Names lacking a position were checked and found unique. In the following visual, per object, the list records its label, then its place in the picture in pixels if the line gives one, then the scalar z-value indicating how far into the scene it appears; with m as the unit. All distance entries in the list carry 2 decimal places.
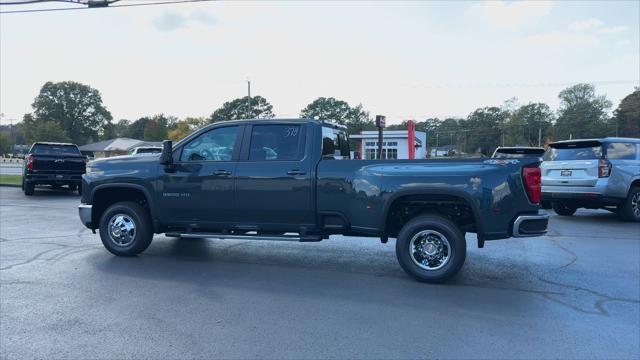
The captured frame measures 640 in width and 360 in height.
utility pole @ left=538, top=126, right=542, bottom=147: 79.06
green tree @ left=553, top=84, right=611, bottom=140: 82.19
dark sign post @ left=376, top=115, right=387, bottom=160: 20.55
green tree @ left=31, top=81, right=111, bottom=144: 103.75
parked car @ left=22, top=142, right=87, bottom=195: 17.27
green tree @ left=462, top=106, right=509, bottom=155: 66.50
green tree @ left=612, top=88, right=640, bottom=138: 78.96
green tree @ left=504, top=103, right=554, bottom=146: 79.19
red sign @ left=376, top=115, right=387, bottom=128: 20.67
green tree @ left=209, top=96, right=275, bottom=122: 93.19
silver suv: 10.91
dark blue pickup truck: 5.90
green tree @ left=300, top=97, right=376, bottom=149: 83.69
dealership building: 40.56
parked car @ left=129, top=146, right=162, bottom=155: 17.49
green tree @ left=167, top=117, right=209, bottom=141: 85.30
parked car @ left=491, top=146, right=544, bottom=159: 12.84
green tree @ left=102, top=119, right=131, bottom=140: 116.84
